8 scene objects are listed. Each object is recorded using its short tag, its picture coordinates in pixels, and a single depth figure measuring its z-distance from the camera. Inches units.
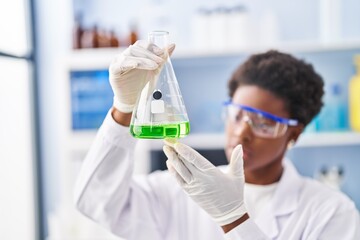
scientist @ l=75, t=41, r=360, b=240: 44.8
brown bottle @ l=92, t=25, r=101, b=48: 104.7
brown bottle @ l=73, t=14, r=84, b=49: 104.8
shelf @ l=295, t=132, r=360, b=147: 99.3
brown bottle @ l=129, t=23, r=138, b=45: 107.7
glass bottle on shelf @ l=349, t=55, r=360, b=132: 101.9
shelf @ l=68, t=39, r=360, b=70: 98.7
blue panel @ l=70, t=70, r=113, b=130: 102.8
